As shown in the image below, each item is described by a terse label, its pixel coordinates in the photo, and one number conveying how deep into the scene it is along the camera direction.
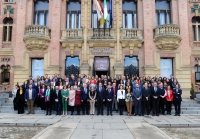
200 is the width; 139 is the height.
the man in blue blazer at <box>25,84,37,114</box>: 10.07
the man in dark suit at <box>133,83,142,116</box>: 9.70
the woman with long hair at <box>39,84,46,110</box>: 10.19
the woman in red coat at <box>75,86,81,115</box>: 9.86
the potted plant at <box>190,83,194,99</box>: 13.69
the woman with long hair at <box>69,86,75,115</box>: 9.87
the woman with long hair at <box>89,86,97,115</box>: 9.82
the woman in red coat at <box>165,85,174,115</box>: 9.92
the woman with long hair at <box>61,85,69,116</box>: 9.86
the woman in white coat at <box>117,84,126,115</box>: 9.84
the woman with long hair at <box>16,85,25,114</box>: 10.25
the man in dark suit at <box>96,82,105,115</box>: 9.82
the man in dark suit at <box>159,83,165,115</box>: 9.85
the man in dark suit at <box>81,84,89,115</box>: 9.84
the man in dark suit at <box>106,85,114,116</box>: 9.78
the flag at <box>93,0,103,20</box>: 13.58
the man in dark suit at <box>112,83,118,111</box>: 10.08
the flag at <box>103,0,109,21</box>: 13.53
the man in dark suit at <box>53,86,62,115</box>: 9.90
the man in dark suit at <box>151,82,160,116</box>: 9.73
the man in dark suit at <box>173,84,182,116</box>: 9.76
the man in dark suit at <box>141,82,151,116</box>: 9.70
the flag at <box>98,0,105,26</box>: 13.72
